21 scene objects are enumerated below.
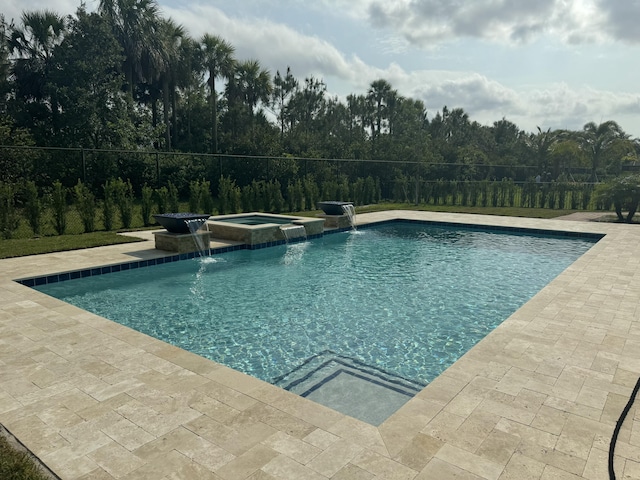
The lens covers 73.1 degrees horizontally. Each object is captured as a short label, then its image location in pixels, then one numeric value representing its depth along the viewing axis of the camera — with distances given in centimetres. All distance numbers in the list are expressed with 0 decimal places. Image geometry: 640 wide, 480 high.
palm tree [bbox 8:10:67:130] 2128
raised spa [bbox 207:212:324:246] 1023
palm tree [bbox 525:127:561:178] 3067
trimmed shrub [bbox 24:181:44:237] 1023
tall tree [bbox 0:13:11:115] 2103
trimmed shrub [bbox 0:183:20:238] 977
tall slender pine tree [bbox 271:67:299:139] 3891
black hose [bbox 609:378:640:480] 236
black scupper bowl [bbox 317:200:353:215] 1335
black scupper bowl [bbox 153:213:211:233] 893
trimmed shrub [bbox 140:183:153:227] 1252
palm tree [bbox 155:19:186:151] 2406
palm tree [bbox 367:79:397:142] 3994
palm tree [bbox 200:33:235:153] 2562
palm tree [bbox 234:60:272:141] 2977
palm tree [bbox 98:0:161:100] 2297
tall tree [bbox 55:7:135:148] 2044
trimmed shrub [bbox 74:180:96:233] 1113
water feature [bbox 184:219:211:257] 908
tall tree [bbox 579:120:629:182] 2748
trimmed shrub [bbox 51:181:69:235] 1059
